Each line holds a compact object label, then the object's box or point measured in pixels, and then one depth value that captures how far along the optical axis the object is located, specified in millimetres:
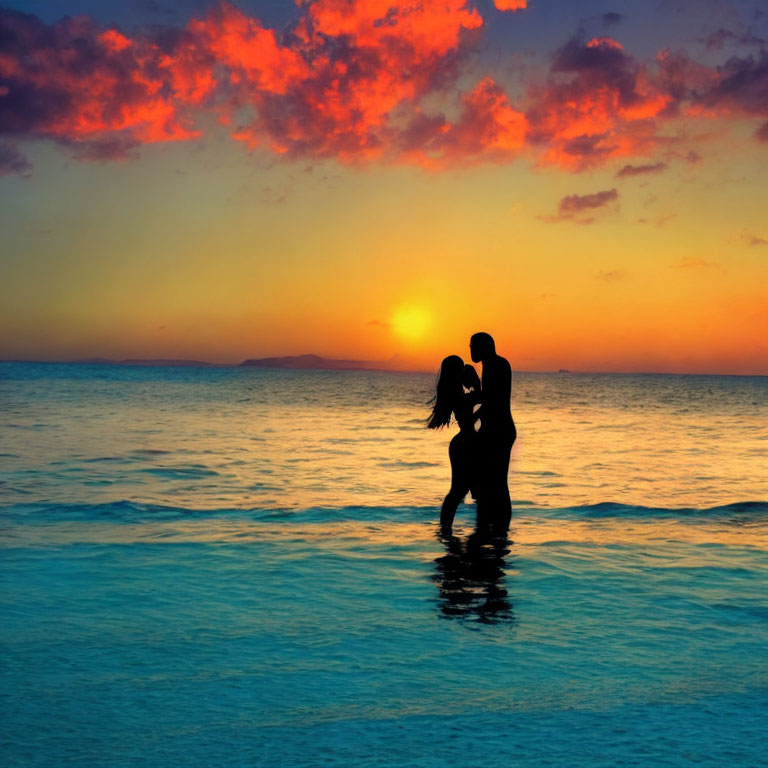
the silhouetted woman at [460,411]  8633
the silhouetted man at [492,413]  8664
